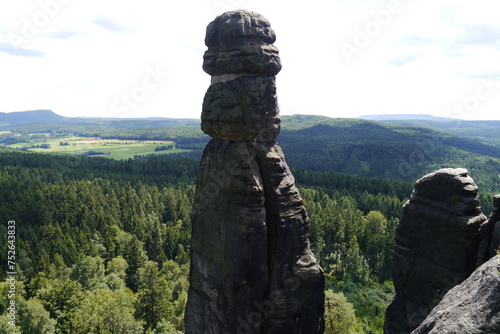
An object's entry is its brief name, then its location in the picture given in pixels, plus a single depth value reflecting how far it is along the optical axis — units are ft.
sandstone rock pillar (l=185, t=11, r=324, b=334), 71.87
